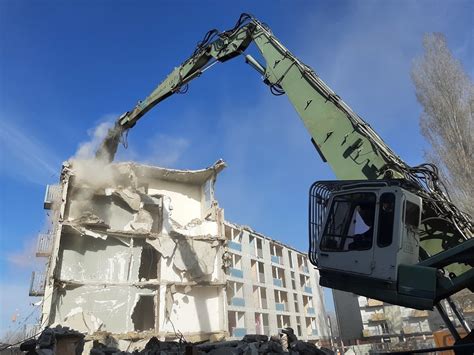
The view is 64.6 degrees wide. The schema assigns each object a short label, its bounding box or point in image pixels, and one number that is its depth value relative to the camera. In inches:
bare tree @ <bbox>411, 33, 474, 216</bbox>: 665.6
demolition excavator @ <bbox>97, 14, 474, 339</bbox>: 198.4
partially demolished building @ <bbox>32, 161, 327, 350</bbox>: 634.8
